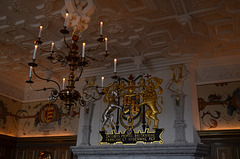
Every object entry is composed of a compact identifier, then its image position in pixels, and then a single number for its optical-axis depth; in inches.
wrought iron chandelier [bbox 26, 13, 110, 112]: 140.8
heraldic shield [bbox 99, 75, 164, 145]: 262.4
